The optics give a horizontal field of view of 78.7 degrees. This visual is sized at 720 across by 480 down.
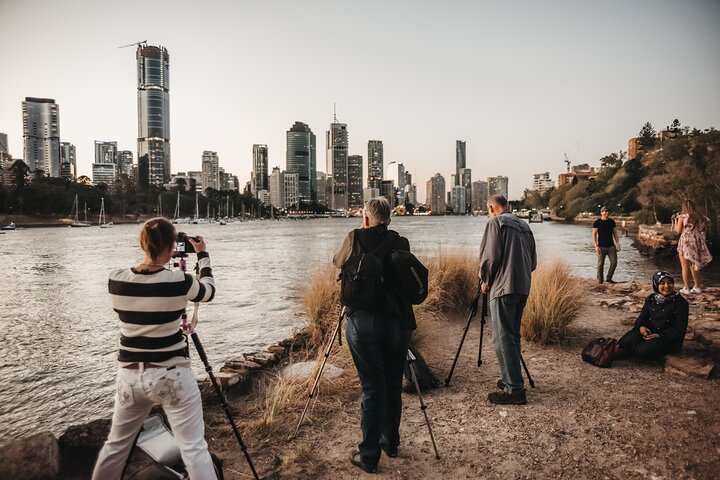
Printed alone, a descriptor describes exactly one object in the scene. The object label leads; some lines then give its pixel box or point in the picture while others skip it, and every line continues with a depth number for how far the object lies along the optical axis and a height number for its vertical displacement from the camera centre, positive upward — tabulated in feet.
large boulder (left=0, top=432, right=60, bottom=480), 10.71 -6.06
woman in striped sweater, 8.15 -2.59
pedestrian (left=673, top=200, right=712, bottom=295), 33.24 -1.65
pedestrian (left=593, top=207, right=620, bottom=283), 41.04 -2.06
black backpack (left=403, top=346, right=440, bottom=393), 17.10 -6.34
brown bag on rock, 18.95 -6.04
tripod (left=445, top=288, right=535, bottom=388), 16.90 -6.15
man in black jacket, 10.63 -3.07
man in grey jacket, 14.96 -2.35
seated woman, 18.60 -4.71
